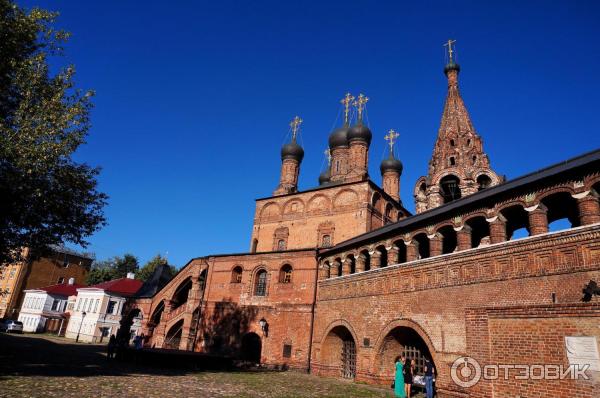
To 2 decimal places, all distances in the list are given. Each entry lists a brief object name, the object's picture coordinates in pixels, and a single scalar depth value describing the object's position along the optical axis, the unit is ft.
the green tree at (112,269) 188.25
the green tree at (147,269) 194.59
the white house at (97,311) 120.67
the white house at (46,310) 142.51
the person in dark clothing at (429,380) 38.26
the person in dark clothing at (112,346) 64.13
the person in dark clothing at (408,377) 39.99
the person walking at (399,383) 40.32
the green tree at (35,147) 39.58
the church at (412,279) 31.63
